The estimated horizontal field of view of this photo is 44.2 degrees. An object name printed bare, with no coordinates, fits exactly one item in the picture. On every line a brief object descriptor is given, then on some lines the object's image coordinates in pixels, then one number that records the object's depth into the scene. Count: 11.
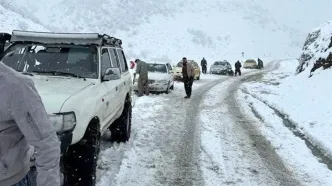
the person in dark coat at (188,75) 16.11
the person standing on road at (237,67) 33.94
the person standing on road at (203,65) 35.82
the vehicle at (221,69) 34.59
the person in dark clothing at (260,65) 48.38
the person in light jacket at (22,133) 2.02
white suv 4.14
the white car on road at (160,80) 17.31
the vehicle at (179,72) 25.78
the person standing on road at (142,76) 15.86
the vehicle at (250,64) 47.75
